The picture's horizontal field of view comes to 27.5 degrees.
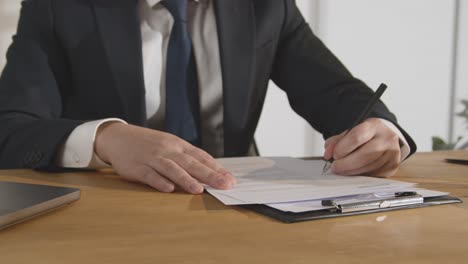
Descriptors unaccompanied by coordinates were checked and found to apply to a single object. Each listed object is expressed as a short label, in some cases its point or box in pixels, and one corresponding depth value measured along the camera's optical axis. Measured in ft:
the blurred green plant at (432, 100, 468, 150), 10.06
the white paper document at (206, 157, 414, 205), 3.87
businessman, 4.63
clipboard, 3.66
